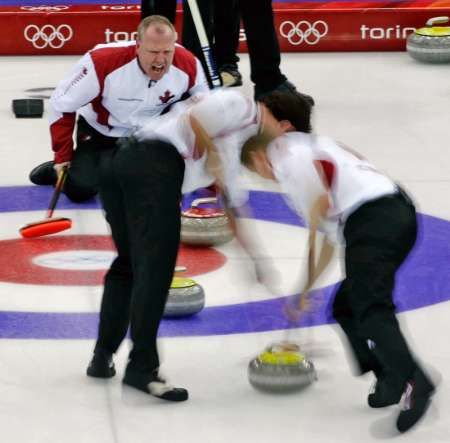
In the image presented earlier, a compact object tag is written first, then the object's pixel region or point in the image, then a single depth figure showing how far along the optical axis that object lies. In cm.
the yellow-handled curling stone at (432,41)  2331
